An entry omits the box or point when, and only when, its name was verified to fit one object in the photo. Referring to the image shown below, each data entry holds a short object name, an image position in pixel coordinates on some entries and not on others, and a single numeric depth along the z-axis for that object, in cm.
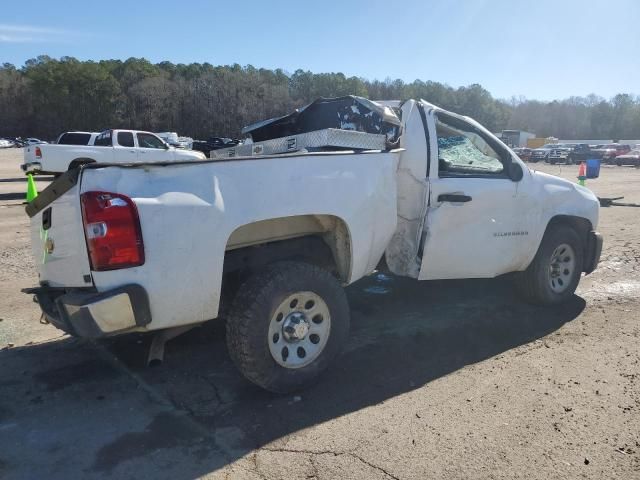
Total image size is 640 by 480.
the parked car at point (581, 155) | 5189
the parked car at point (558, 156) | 5022
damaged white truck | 293
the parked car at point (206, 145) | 2578
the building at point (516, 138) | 7694
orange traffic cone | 1580
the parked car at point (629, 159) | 4675
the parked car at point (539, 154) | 5526
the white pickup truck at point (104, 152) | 1730
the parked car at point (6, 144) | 6842
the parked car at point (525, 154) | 5791
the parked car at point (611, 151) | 5203
